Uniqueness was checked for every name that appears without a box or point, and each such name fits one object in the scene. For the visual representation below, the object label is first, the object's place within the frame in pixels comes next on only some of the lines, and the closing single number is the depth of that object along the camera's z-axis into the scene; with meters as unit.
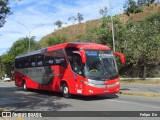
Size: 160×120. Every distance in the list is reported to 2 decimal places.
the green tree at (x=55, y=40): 37.31
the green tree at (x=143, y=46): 17.78
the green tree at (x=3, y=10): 7.77
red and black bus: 8.56
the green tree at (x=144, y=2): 43.78
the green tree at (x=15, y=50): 39.98
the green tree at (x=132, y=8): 40.37
